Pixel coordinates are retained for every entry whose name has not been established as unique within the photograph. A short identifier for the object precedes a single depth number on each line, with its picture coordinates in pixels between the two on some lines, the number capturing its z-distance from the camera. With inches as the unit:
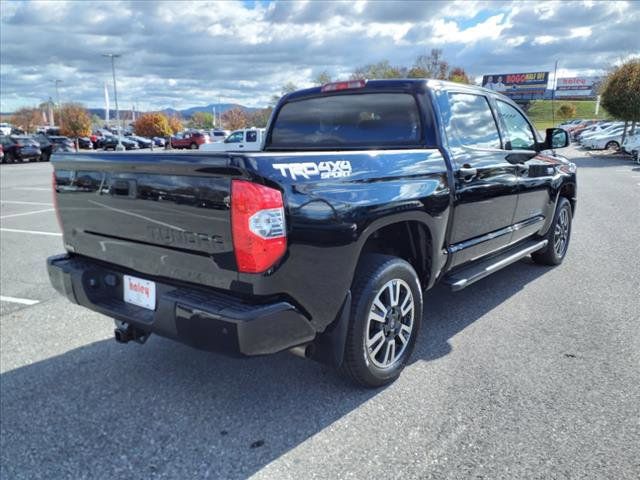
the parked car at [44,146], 1173.1
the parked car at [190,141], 1641.2
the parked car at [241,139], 1032.2
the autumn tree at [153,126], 2527.1
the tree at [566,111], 2225.3
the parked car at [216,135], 1786.2
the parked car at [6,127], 2858.0
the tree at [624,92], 1061.8
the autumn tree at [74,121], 2310.4
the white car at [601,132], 1335.9
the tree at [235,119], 3398.1
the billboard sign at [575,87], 3917.3
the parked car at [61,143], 1224.8
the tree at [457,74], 2357.8
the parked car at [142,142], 1836.6
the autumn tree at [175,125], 3004.4
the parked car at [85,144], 1534.2
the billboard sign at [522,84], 3462.8
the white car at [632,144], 933.2
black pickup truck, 93.8
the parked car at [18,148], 1083.3
